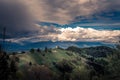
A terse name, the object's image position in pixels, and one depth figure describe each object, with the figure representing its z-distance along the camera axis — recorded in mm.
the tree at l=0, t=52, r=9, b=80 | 34218
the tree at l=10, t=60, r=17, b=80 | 44738
